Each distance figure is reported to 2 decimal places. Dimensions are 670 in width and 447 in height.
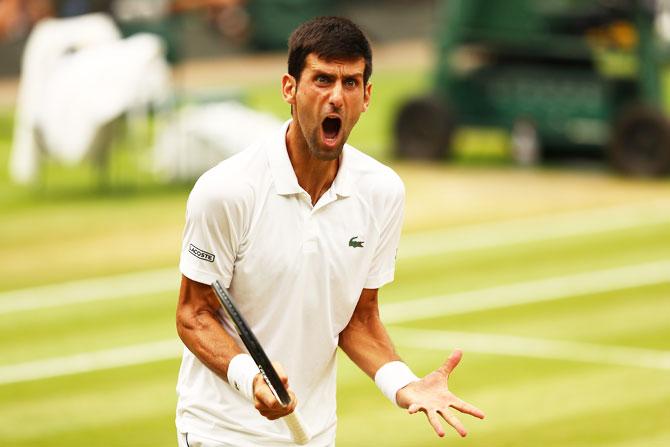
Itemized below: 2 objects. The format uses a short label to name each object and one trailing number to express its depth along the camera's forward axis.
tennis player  10.07
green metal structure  38.09
